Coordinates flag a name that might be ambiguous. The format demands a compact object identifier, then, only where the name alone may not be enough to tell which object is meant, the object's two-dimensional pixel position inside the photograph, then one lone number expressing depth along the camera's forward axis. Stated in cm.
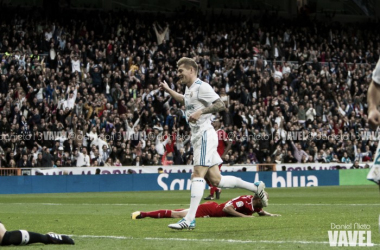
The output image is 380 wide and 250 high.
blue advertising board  2692
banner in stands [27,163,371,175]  2784
